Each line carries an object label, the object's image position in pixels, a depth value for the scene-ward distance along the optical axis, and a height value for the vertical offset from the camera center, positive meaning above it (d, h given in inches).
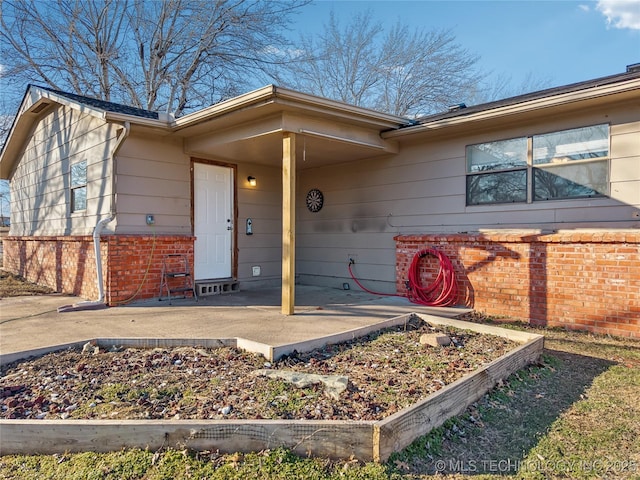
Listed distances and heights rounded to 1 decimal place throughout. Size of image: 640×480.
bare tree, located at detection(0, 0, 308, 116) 553.0 +261.7
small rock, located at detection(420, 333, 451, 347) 156.7 -37.7
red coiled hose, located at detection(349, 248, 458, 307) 238.1 -27.0
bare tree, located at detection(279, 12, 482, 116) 654.5 +272.7
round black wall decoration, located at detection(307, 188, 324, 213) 325.1 +30.4
